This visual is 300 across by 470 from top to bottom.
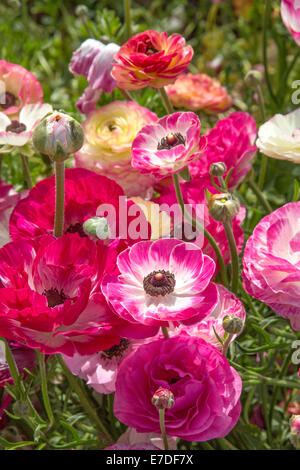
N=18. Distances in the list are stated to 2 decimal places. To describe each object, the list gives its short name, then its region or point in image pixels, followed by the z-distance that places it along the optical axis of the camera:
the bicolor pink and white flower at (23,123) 1.18
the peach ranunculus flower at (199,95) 1.41
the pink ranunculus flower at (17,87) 1.24
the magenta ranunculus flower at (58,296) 1.03
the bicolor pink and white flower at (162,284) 1.04
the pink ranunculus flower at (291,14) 1.17
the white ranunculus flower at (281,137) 1.14
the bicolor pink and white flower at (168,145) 1.10
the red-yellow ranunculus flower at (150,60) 1.14
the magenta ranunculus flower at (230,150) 1.18
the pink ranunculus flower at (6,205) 1.16
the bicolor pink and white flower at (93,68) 1.25
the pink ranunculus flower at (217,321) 1.10
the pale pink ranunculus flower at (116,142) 1.19
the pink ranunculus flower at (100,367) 1.10
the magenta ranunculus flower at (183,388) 1.06
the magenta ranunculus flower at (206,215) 1.13
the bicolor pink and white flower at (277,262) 1.06
